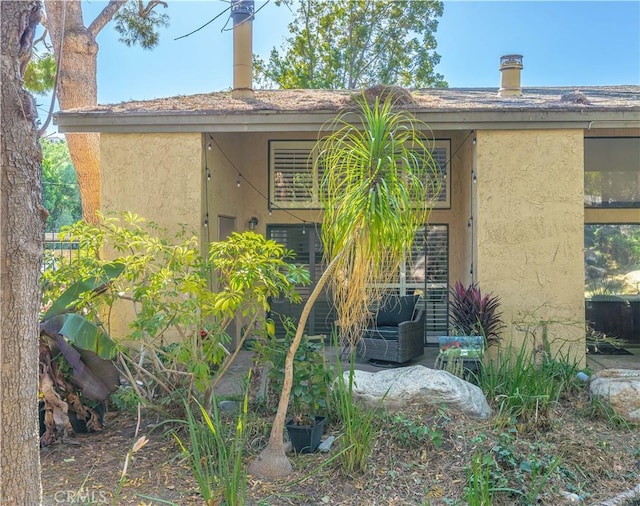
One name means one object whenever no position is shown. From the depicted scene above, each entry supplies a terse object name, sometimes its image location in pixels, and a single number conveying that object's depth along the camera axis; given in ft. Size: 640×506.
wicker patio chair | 27.09
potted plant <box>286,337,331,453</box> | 16.61
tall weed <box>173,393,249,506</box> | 12.26
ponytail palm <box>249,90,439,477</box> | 13.98
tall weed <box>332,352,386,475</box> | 14.79
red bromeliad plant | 24.20
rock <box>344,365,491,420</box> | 18.13
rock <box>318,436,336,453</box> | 16.62
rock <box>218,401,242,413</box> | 19.50
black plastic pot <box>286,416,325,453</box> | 16.51
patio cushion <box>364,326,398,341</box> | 27.99
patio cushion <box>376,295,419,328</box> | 30.37
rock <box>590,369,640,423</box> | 19.13
